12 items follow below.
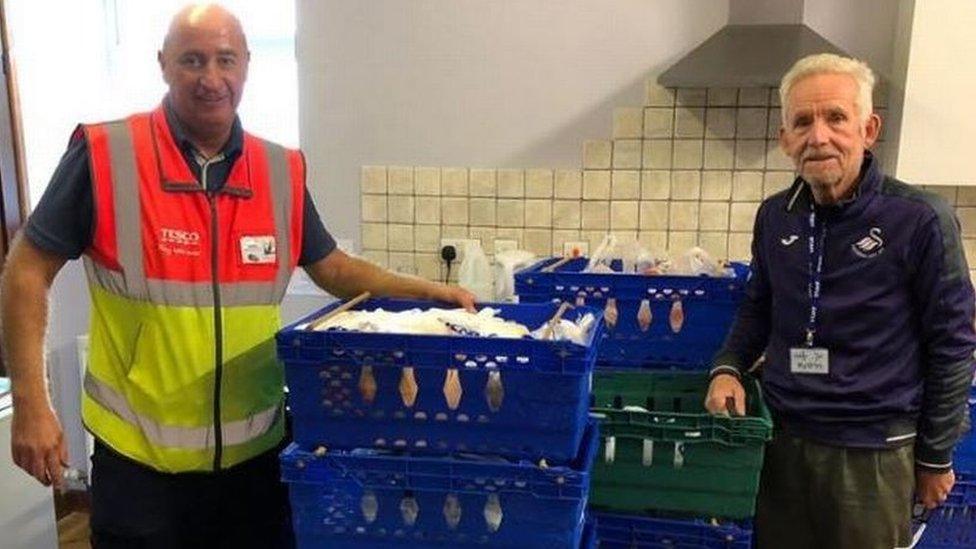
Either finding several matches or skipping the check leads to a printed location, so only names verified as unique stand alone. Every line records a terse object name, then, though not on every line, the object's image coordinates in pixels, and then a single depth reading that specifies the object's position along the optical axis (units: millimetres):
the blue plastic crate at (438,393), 1159
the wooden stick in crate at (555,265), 2008
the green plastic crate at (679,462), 1496
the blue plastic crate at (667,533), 1540
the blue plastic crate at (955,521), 1886
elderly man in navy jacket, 1471
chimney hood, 2242
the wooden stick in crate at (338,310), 1283
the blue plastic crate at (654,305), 1859
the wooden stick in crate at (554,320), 1212
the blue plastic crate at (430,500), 1195
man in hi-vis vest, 1343
